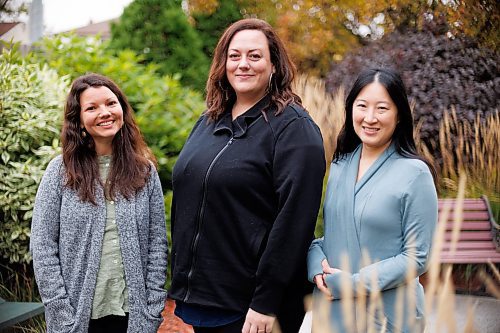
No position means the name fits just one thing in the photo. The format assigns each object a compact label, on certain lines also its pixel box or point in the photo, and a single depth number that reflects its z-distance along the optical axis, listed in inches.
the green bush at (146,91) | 194.9
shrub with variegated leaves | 180.2
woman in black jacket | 87.7
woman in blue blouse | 80.1
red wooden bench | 193.2
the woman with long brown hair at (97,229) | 97.3
